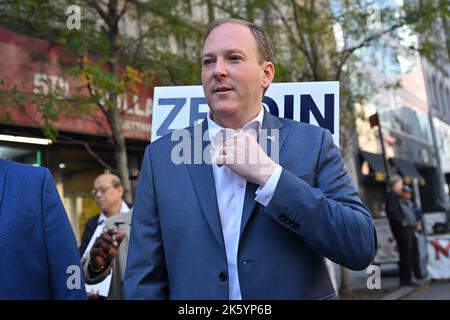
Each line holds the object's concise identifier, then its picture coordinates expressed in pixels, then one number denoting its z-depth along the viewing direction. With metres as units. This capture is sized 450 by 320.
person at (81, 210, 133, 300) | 3.12
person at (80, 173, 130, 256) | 4.89
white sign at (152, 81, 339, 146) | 2.72
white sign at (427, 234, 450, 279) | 10.34
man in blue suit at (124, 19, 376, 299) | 1.61
